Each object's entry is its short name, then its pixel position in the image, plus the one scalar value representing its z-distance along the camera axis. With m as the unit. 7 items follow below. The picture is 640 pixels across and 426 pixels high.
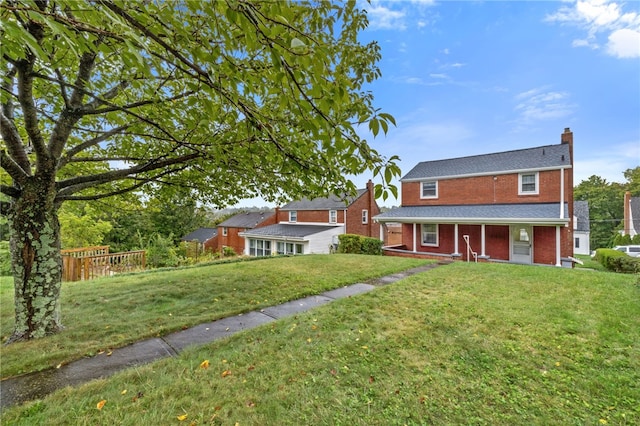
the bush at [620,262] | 10.70
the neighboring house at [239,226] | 30.50
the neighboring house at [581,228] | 29.06
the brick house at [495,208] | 13.39
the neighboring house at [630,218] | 30.75
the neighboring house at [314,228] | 22.84
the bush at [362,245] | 16.83
